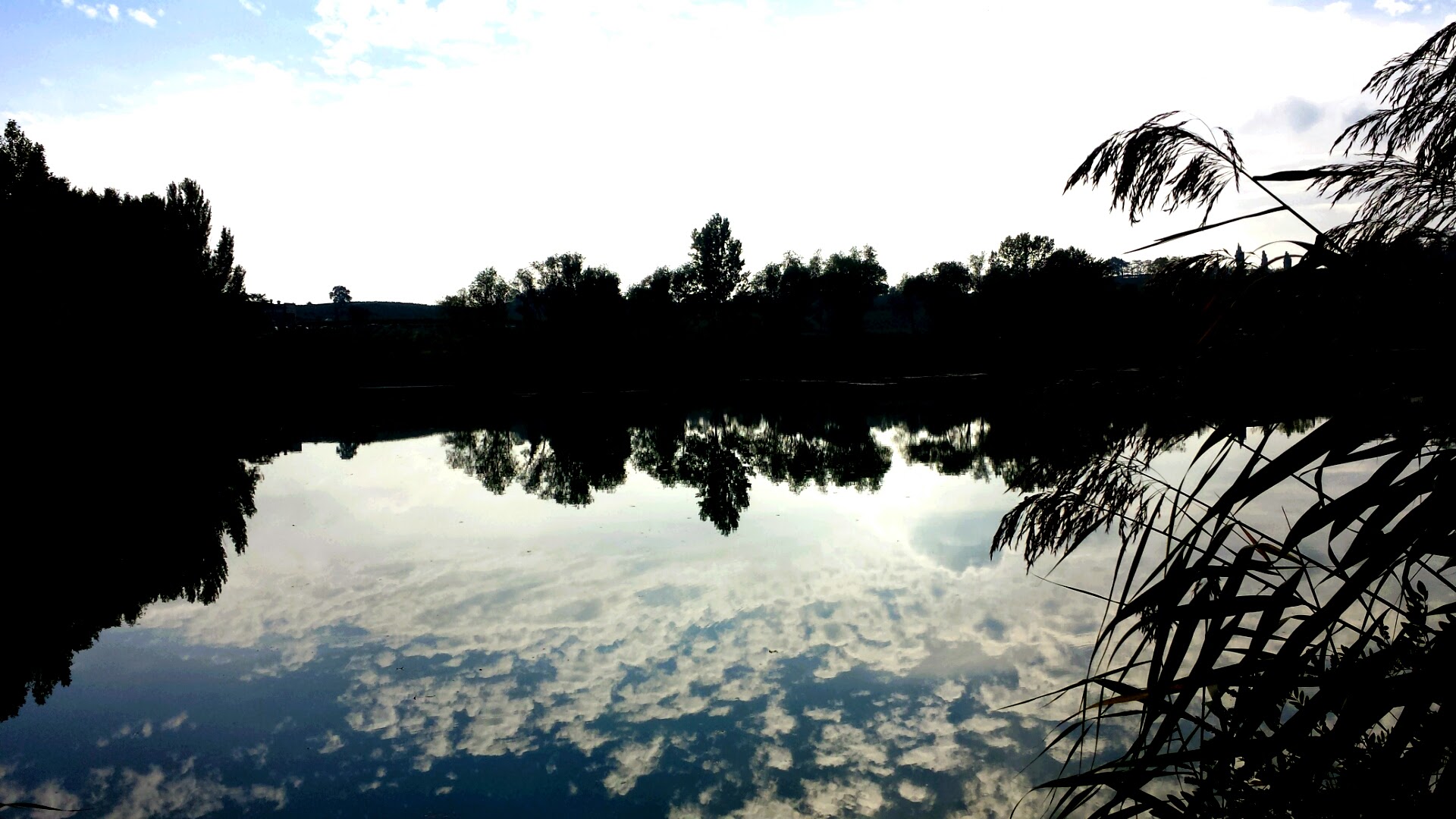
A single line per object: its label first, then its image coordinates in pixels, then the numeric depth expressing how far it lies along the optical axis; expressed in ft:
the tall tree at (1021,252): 279.69
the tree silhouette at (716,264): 297.74
